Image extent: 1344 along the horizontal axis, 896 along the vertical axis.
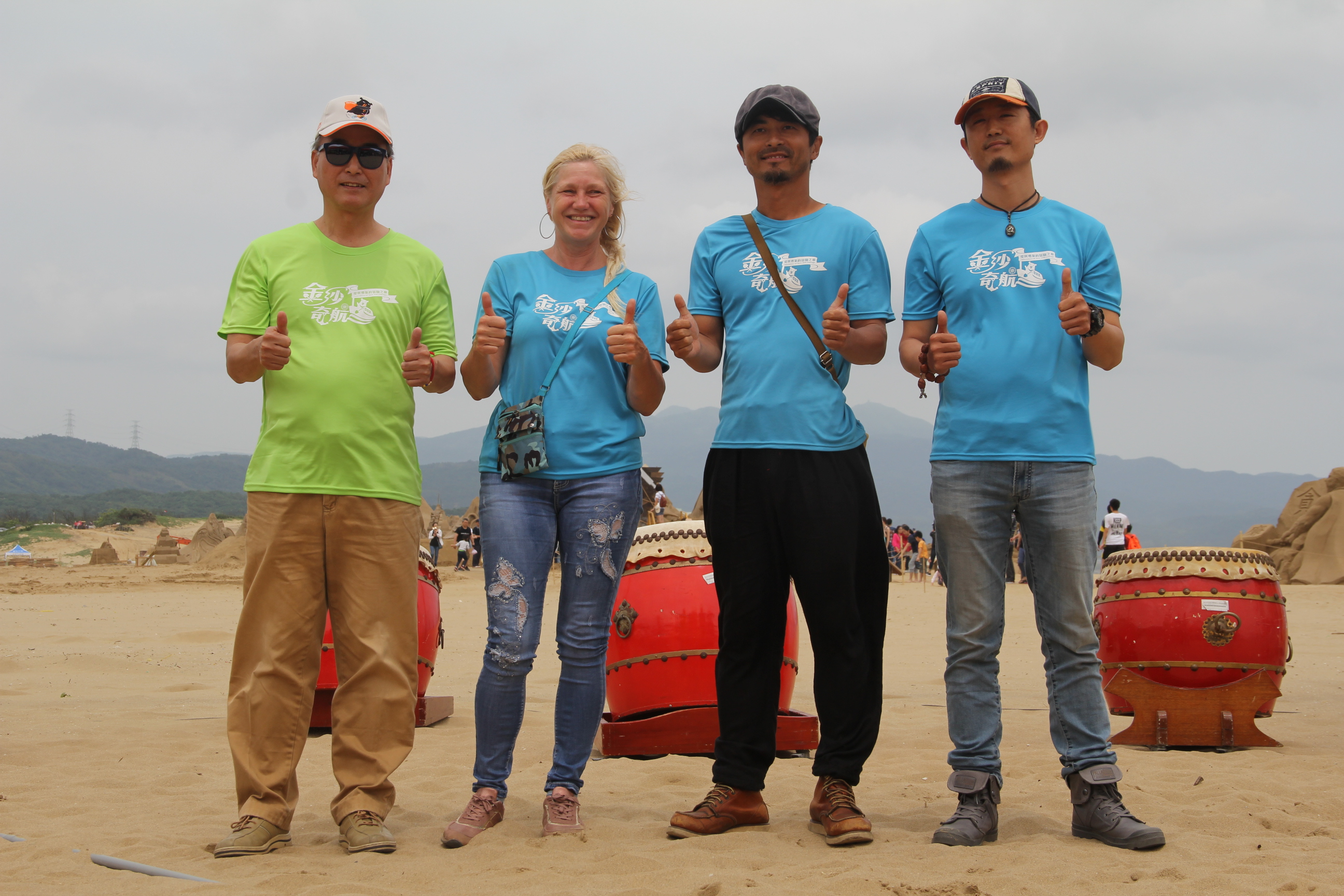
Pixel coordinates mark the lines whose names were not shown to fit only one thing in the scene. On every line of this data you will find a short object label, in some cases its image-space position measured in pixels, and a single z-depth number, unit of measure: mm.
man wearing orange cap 3582
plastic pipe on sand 3244
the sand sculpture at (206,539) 28875
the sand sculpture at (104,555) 27328
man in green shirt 3623
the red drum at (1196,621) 5590
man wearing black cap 3648
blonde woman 3760
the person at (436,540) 28094
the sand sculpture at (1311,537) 20234
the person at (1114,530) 15906
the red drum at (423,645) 5977
